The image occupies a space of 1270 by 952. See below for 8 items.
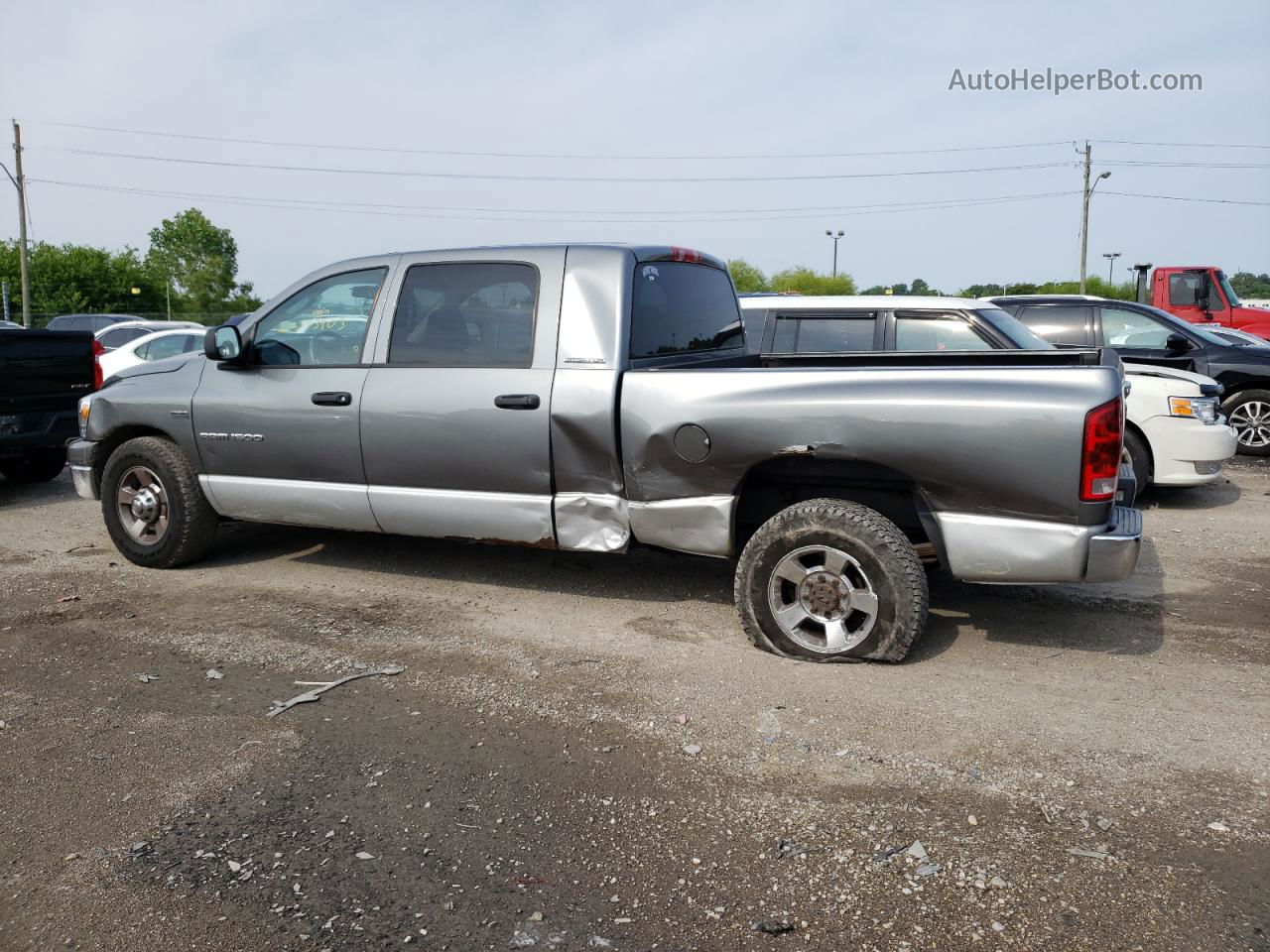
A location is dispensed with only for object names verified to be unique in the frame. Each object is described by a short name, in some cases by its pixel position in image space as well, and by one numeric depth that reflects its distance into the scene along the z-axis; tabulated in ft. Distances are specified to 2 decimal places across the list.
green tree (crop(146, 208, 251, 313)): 290.15
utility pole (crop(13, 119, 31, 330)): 121.08
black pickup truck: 29.35
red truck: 57.62
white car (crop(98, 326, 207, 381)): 49.29
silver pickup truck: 13.93
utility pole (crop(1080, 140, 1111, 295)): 143.70
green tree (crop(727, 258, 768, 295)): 188.03
